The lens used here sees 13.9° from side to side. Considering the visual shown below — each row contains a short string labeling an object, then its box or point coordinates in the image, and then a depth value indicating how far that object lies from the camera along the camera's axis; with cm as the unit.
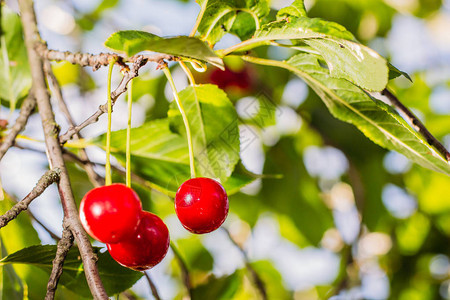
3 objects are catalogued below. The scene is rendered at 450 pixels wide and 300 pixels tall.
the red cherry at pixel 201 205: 63
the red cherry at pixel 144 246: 62
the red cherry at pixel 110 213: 60
